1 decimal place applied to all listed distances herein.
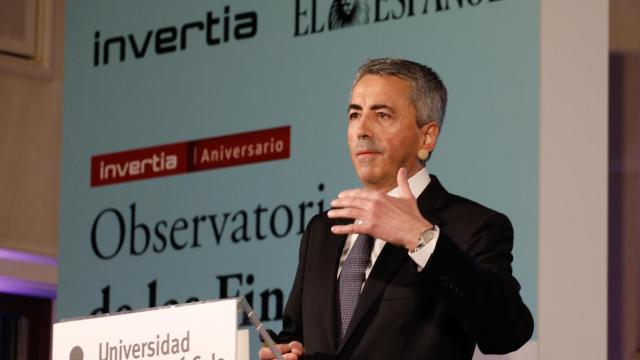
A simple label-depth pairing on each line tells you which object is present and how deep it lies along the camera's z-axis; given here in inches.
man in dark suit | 203.1
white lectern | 199.0
